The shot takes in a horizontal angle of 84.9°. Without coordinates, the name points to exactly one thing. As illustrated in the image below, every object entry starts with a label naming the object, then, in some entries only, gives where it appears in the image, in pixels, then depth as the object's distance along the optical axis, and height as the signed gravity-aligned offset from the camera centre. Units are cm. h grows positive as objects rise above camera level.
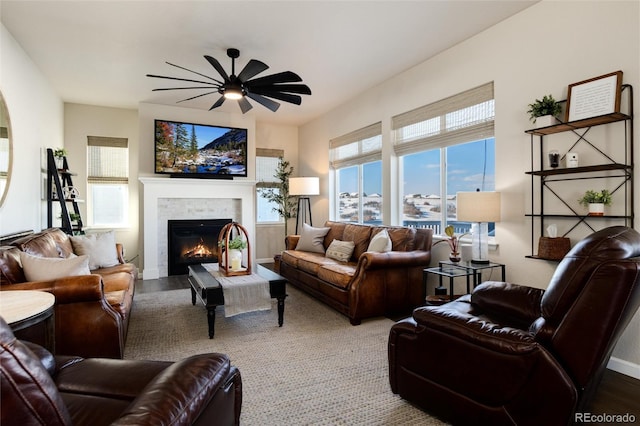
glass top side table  318 -56
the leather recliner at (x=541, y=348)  143 -64
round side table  163 -49
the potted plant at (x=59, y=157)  468 +75
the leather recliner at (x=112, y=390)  73 -60
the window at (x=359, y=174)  520 +61
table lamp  312 -1
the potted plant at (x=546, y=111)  282 +82
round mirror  315 +57
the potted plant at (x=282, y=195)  709 +34
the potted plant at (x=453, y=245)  344 -35
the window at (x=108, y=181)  601 +53
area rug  200 -114
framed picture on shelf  248 +85
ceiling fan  328 +129
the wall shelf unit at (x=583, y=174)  248 +30
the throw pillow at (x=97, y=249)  382 -42
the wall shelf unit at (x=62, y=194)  446 +24
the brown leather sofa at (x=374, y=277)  346 -70
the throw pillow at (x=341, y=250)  444 -50
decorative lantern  357 -46
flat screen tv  582 +107
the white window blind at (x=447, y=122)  354 +102
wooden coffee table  309 -72
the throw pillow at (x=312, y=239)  518 -42
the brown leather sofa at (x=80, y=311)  236 -70
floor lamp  607 +44
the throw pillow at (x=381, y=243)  382 -35
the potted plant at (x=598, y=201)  255 +8
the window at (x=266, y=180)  711 +64
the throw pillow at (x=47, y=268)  248 -40
